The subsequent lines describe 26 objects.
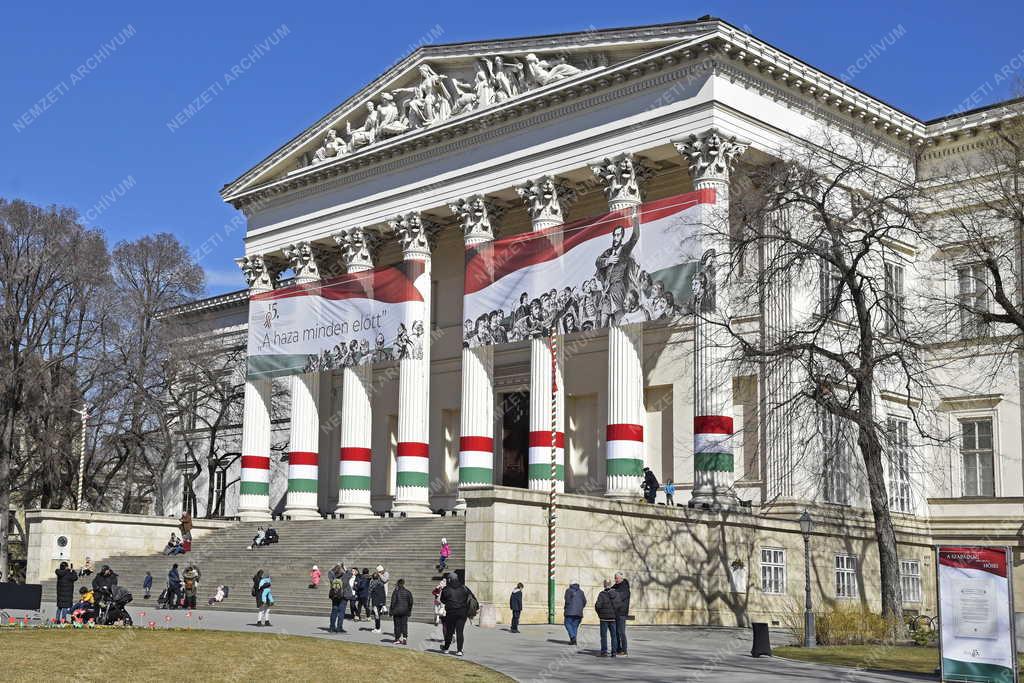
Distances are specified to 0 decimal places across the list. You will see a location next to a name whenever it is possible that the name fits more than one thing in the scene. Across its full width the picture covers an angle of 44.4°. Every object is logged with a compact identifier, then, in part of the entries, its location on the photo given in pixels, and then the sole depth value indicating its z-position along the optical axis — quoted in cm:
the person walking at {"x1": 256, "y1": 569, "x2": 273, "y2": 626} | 2984
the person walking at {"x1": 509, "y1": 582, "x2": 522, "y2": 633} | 2980
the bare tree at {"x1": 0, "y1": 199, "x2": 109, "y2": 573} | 4969
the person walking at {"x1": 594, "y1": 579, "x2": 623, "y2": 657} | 2383
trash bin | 2436
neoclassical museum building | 3566
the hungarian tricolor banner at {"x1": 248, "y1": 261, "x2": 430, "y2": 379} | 4562
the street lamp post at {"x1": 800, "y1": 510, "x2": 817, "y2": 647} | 2684
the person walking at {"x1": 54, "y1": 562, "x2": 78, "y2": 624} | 3123
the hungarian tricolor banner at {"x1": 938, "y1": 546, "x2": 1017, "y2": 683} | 1780
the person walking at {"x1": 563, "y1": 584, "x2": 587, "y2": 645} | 2619
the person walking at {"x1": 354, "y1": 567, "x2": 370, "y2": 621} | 3225
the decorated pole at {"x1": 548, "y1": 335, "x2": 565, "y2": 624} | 3173
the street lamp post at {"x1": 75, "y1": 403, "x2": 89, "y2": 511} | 4909
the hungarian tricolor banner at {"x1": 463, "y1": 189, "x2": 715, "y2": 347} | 3625
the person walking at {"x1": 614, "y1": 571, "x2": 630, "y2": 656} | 2386
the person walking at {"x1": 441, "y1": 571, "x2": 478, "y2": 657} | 2361
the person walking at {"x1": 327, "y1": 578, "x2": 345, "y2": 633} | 2804
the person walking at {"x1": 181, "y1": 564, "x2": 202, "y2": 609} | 3662
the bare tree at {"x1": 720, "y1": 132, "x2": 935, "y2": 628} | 3008
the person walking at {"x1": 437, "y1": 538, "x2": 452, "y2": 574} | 3497
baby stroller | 2853
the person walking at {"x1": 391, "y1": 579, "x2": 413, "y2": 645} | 2595
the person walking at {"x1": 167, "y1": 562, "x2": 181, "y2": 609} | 3722
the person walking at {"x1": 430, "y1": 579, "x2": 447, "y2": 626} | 2484
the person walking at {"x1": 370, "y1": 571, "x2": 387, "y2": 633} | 2947
